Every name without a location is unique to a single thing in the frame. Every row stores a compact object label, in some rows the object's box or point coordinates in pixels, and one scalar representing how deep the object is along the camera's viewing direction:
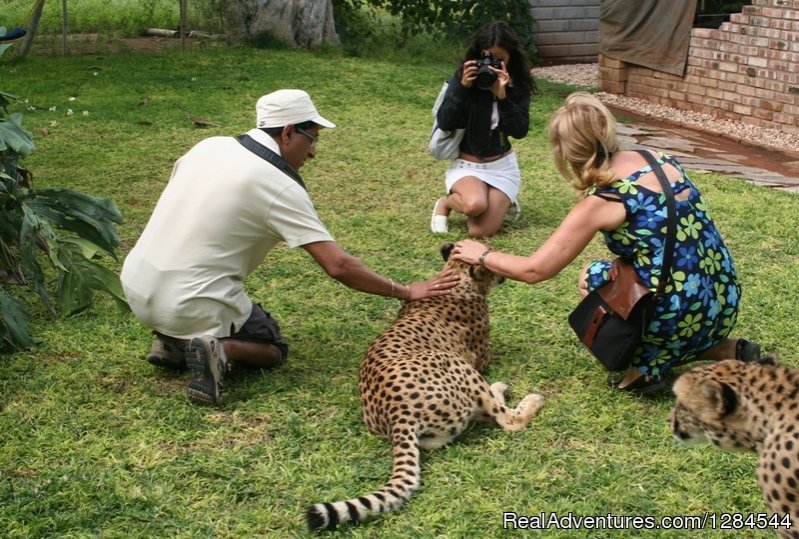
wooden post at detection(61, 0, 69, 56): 11.81
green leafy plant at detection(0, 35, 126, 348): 4.79
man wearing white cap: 4.05
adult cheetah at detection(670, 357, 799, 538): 2.81
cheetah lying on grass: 3.41
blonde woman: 3.97
